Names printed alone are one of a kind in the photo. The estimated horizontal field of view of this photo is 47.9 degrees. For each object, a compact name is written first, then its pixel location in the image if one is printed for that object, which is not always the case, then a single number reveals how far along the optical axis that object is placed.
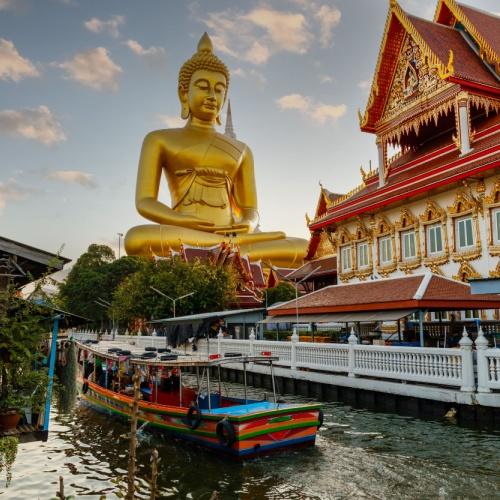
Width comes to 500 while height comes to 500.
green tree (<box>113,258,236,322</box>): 28.83
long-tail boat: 9.87
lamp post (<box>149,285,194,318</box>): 26.84
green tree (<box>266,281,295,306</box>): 32.28
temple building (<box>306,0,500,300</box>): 17.72
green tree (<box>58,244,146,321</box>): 47.72
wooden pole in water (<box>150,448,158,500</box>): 2.82
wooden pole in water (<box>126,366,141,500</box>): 2.90
